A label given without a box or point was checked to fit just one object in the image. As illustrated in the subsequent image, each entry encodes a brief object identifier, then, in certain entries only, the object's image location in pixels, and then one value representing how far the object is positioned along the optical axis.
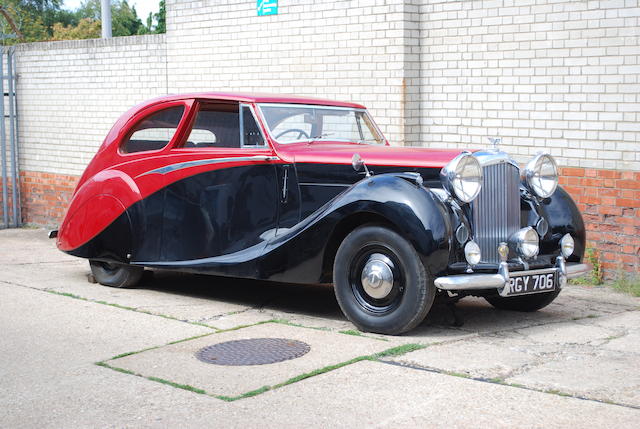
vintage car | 5.91
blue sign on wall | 10.77
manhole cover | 5.46
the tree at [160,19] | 41.78
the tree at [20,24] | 29.67
